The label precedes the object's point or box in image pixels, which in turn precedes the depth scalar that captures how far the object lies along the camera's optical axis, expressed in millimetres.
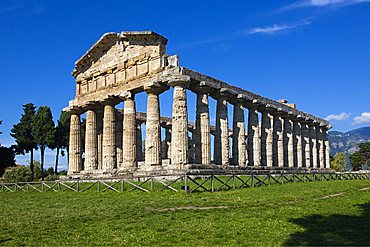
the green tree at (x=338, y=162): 93500
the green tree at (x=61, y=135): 65812
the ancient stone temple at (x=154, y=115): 35156
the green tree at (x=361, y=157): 125875
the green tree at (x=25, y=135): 62969
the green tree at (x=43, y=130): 63062
